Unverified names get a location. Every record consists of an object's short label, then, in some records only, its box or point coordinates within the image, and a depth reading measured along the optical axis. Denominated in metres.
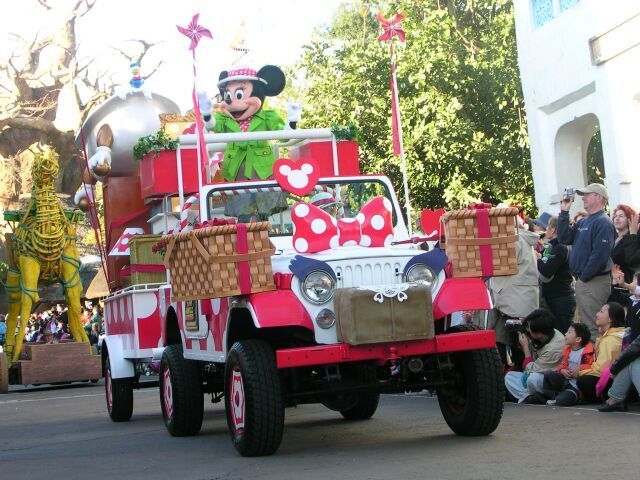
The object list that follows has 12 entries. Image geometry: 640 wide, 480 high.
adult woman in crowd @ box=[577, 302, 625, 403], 10.37
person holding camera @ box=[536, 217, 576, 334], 12.41
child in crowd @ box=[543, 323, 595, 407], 10.78
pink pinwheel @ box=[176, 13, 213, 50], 11.03
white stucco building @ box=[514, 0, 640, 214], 17.58
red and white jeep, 7.57
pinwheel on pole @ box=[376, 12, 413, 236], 11.32
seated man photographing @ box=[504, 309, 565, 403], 11.15
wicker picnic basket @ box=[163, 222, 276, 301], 7.57
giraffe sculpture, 19.81
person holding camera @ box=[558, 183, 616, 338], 11.77
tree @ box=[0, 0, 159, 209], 43.88
